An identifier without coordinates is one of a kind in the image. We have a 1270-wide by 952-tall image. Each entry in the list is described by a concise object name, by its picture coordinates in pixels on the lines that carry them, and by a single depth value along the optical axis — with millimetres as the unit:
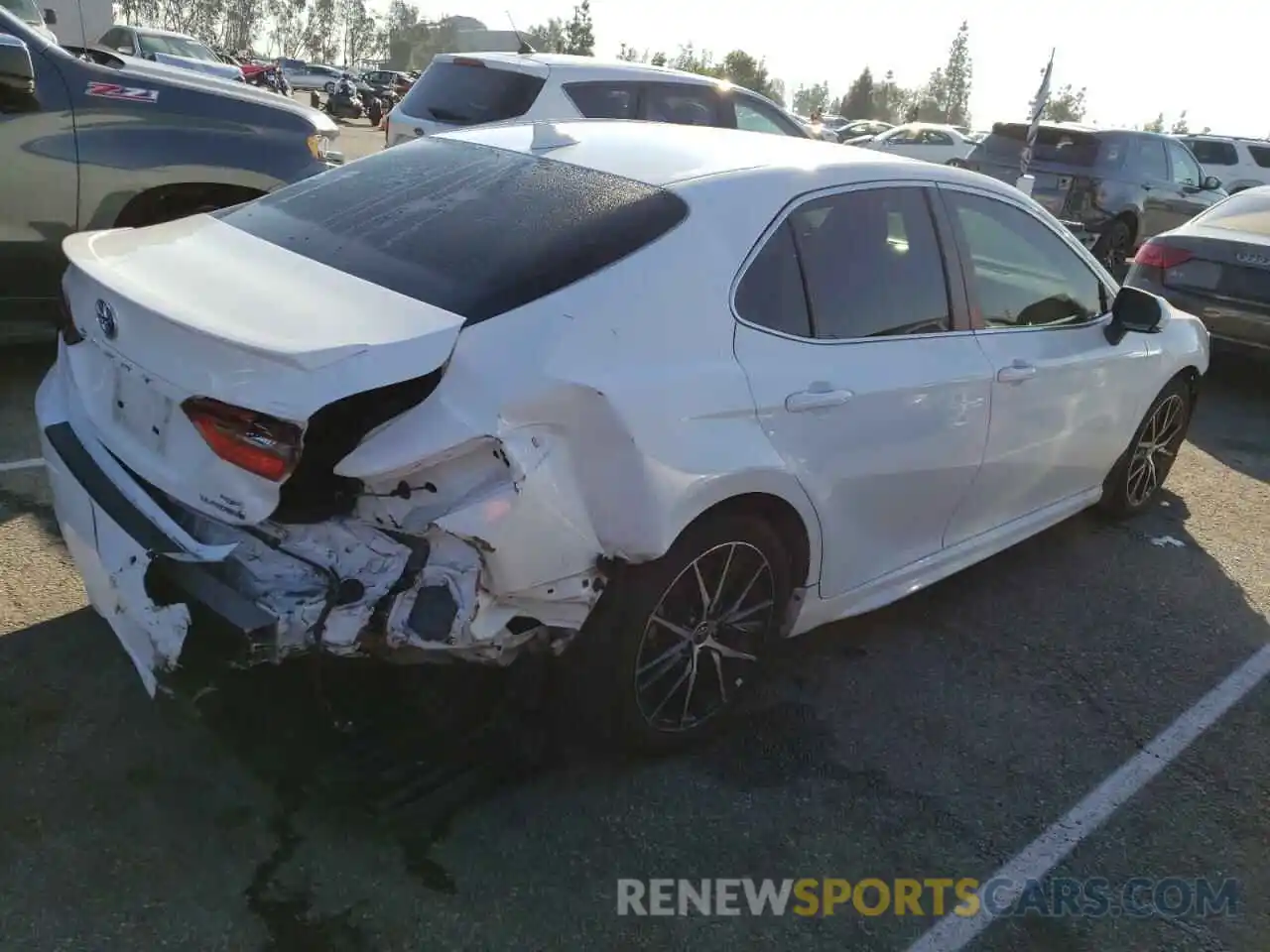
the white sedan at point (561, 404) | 2377
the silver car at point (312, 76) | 47562
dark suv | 12672
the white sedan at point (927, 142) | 22141
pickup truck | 5016
